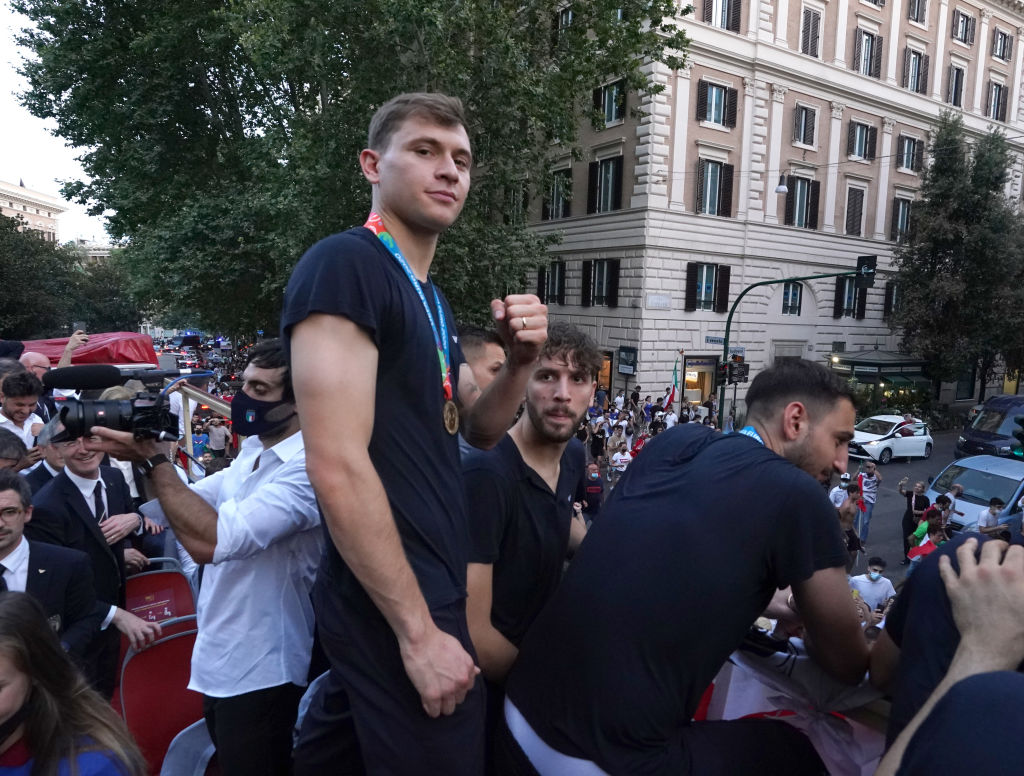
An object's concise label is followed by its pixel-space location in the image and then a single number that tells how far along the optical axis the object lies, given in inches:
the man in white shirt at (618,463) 555.2
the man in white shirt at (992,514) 402.7
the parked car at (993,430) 764.4
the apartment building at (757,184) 895.7
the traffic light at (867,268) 690.8
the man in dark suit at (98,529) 130.1
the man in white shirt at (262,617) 85.6
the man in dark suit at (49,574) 116.7
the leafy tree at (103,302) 1919.3
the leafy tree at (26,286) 1129.4
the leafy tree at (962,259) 986.7
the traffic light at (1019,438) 323.2
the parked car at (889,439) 780.6
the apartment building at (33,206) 4237.2
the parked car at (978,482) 460.1
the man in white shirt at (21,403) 205.9
